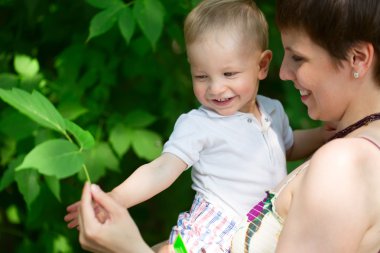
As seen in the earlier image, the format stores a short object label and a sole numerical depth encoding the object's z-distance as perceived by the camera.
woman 1.61
